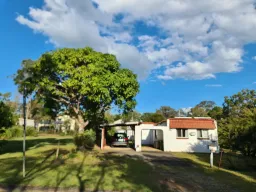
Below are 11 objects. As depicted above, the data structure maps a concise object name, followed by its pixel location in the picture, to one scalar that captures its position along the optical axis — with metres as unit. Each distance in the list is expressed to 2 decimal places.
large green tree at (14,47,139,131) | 16.30
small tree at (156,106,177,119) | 64.37
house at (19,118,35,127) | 44.60
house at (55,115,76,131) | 45.07
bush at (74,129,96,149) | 15.95
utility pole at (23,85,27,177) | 7.75
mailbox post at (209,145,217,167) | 12.35
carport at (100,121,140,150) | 19.76
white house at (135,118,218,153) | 20.42
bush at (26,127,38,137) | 34.12
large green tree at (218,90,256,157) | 13.22
